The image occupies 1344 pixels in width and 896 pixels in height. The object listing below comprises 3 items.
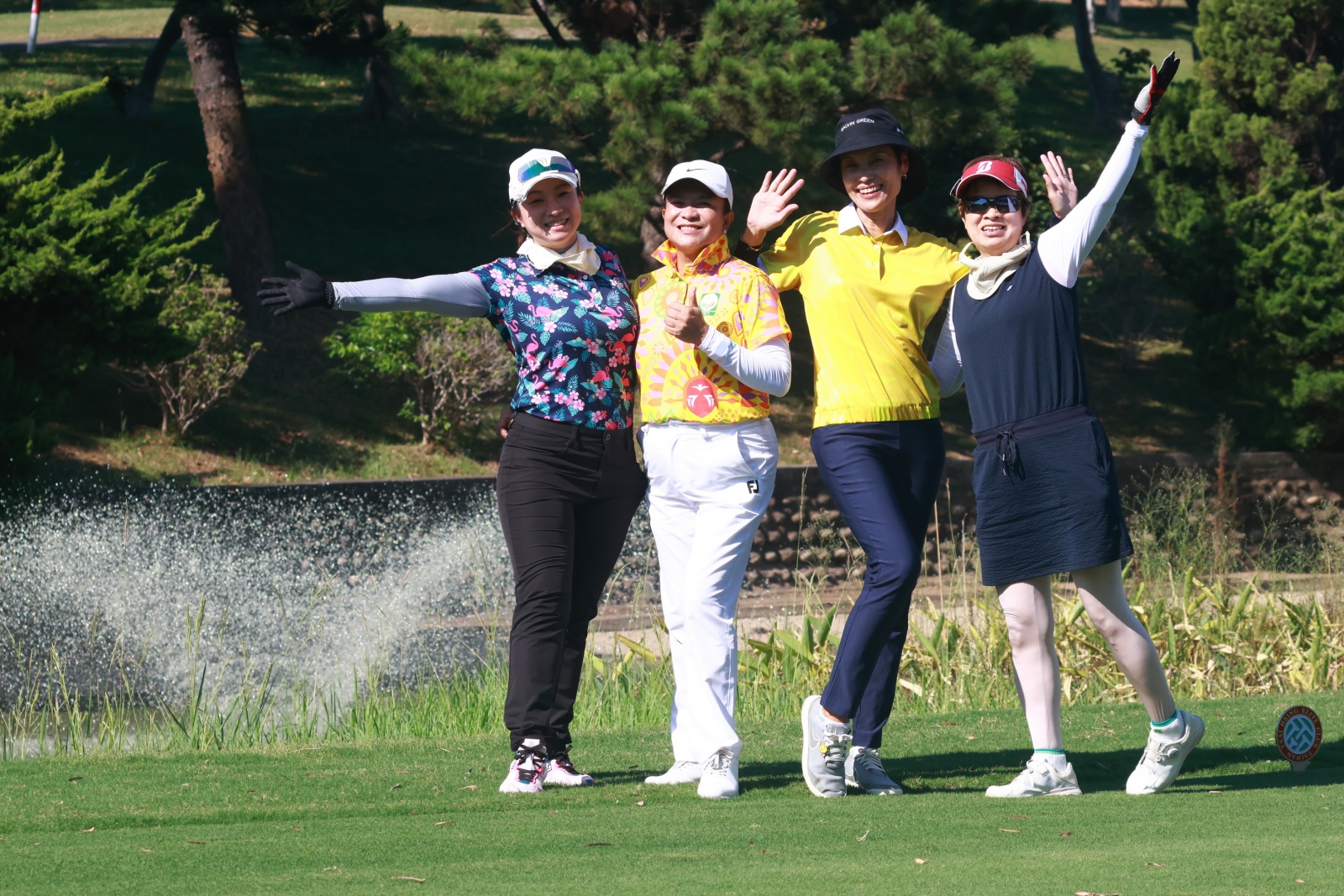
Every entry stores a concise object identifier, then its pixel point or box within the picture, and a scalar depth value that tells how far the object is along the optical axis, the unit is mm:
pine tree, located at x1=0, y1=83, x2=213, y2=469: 23141
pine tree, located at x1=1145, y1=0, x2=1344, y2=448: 33312
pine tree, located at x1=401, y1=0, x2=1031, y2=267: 29391
